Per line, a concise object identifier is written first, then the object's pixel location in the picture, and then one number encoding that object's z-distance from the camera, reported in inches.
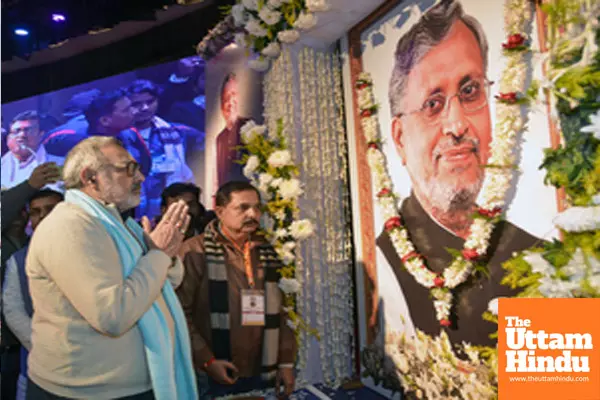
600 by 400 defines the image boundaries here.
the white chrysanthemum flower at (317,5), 144.6
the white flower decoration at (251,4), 158.6
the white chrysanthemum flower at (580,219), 77.4
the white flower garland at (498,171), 104.0
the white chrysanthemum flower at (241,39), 167.8
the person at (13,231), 145.3
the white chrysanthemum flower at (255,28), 159.9
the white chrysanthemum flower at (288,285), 151.5
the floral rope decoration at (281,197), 153.7
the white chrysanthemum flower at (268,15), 156.8
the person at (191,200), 159.8
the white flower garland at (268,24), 153.9
